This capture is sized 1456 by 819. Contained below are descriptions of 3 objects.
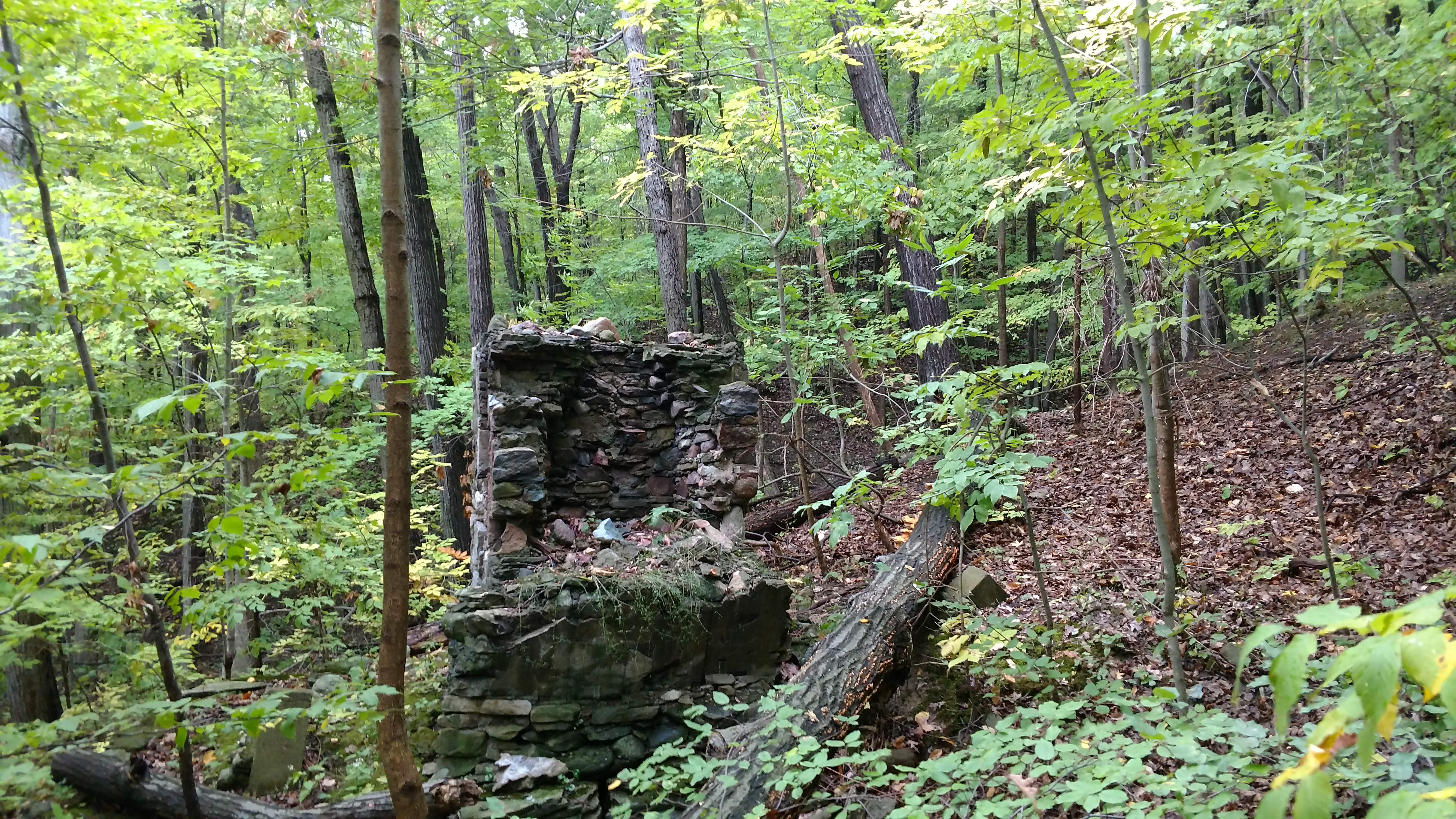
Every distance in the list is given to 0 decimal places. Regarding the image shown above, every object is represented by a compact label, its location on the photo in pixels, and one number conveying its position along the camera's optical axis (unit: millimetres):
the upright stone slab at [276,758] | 5121
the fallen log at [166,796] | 4266
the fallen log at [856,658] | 3264
